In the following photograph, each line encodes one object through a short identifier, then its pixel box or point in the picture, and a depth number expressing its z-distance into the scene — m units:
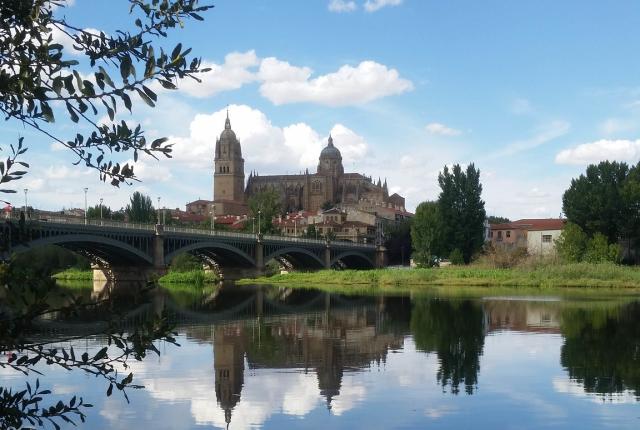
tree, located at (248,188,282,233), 122.94
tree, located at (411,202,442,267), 91.24
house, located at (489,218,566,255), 109.94
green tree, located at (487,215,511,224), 189.73
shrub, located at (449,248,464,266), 86.75
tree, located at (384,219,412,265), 128.88
